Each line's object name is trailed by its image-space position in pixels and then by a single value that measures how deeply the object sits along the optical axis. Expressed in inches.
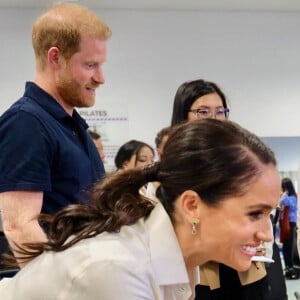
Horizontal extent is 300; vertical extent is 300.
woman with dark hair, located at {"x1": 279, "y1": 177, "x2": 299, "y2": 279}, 205.2
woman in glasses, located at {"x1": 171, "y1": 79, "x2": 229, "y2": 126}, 75.3
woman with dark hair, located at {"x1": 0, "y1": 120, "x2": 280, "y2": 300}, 36.7
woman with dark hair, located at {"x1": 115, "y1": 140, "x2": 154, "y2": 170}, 136.7
